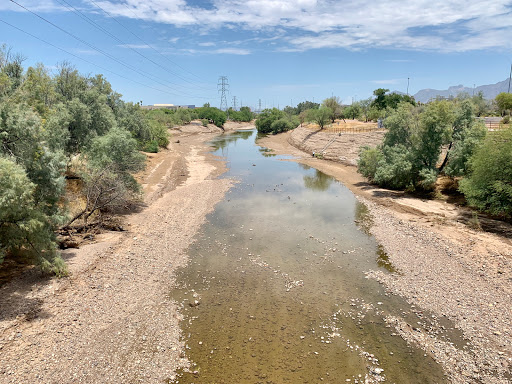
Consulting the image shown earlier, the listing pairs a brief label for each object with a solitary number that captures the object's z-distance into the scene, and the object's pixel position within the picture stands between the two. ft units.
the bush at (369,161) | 124.74
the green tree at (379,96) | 283.63
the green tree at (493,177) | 73.05
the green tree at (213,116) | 459.73
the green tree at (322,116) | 263.49
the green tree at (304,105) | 583.37
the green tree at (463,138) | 93.45
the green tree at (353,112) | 319.88
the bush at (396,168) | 108.17
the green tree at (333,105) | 287.28
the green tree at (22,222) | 38.86
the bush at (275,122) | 379.76
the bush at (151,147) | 195.54
